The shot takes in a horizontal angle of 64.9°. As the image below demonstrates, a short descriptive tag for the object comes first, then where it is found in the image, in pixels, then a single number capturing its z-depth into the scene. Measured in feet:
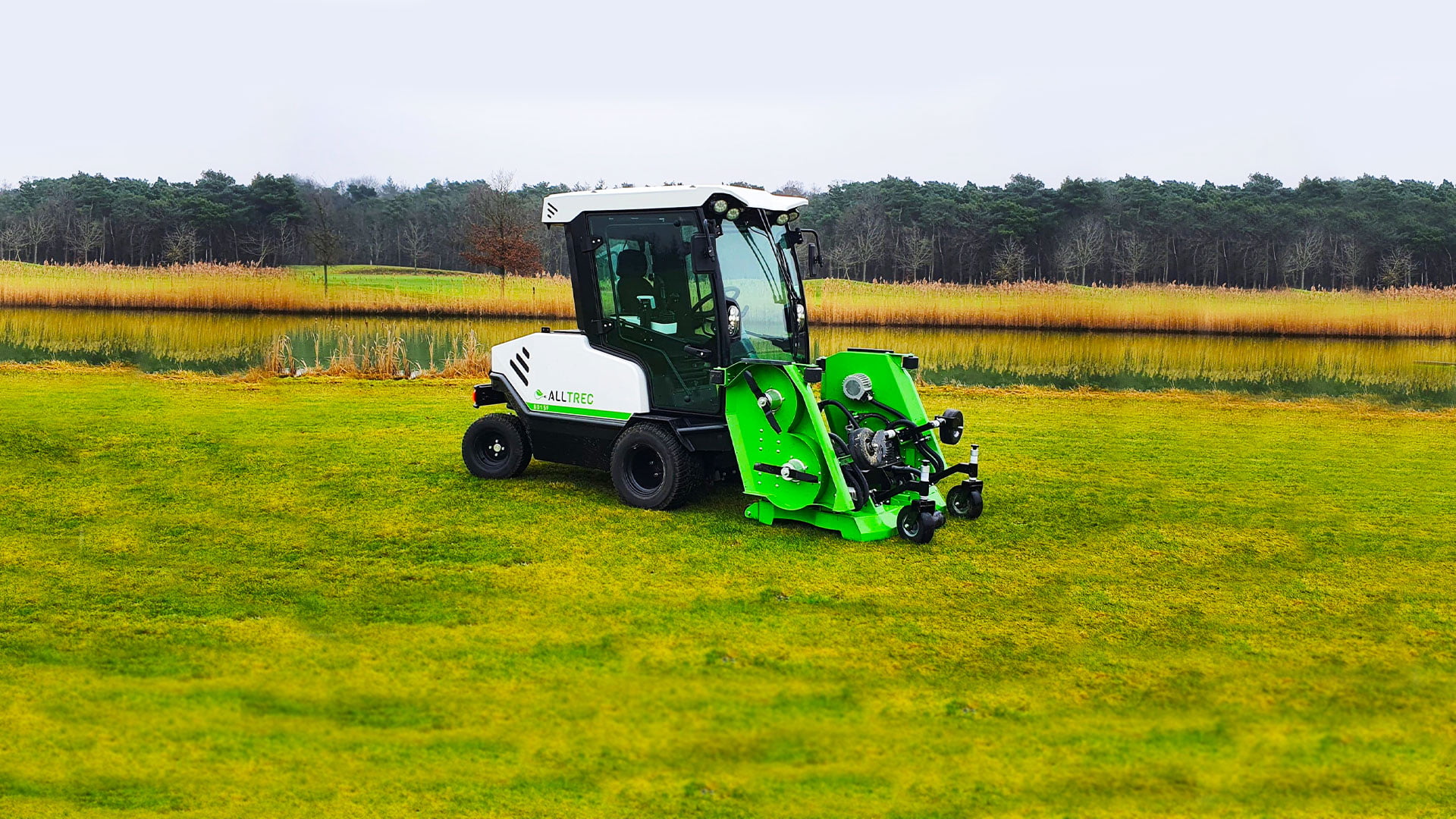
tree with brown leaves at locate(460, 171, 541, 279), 97.40
